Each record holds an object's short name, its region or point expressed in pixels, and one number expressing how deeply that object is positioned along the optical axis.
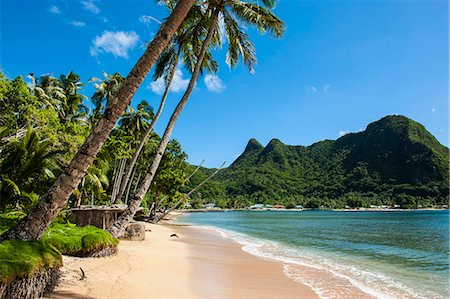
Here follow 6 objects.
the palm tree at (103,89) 27.52
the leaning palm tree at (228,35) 10.07
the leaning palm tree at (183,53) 12.50
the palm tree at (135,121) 29.02
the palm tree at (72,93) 25.92
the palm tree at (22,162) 11.62
